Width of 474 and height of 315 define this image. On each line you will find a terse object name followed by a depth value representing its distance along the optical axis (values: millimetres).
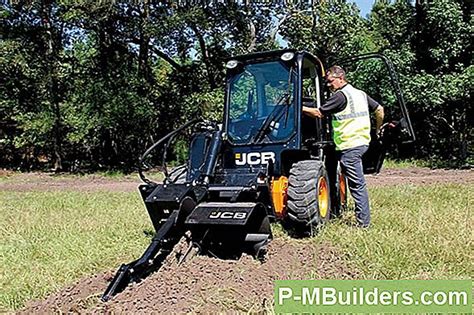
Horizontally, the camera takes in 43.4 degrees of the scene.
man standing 7152
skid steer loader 5555
